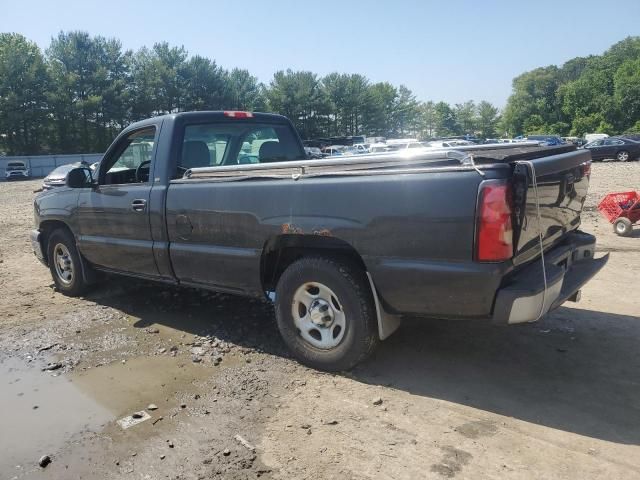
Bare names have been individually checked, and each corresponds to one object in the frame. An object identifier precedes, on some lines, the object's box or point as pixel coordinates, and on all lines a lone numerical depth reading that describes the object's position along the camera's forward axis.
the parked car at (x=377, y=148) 32.22
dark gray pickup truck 3.14
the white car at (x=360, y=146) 45.59
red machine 8.38
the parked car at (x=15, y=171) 39.50
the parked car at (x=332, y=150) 44.08
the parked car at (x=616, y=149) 31.03
